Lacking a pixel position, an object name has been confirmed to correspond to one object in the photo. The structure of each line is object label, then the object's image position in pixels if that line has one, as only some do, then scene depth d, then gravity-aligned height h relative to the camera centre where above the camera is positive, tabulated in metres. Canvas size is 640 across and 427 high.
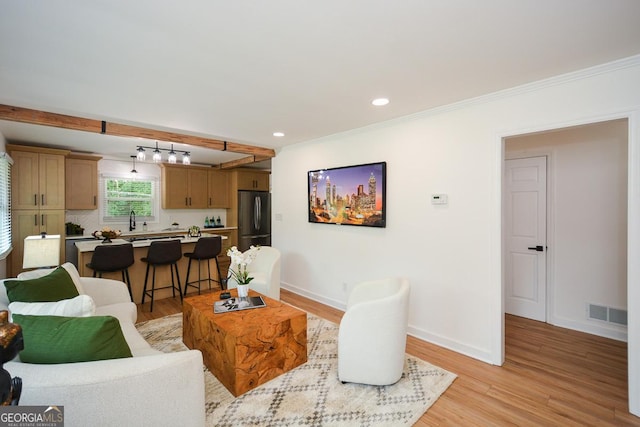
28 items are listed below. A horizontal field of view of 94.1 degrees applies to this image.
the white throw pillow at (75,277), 2.62 -0.59
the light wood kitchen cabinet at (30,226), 4.24 -0.23
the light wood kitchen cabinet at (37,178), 4.36 +0.51
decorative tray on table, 2.69 -0.87
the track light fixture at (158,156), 4.11 +0.79
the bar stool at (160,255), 4.11 -0.62
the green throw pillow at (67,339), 1.35 -0.60
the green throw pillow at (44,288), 2.09 -0.57
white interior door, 3.67 -0.33
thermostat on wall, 3.01 +0.13
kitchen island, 3.93 -0.84
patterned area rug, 1.98 -1.38
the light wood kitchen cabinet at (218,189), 6.80 +0.52
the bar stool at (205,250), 4.49 -0.59
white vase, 2.87 -0.77
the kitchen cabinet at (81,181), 5.07 +0.52
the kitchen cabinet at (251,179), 6.84 +0.76
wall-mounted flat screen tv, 3.60 +0.22
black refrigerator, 6.75 -0.20
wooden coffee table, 2.24 -1.06
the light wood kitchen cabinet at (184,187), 6.22 +0.53
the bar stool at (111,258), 3.64 -0.59
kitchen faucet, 5.99 -0.20
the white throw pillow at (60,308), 1.66 -0.55
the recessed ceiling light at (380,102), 2.79 +1.05
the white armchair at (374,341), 2.23 -0.99
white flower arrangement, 2.85 -0.48
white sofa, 1.22 -0.78
